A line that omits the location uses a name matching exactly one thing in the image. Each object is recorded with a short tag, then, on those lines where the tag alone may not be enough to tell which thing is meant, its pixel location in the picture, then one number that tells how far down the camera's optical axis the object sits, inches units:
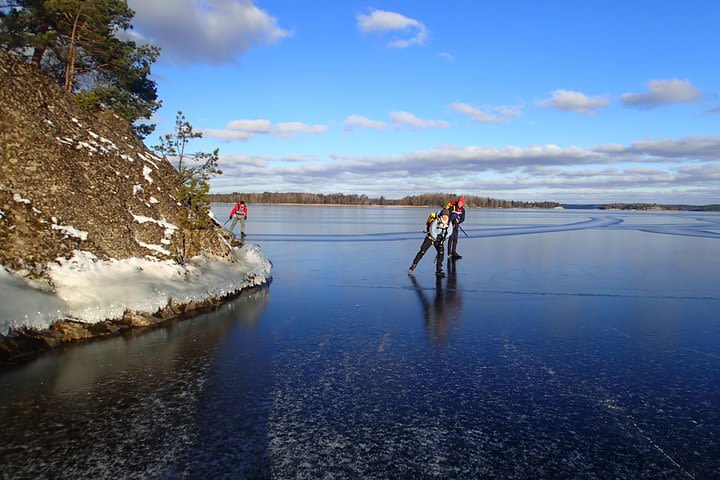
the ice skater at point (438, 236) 502.0
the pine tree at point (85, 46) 584.0
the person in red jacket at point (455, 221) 625.6
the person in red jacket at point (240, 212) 885.4
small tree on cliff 449.7
